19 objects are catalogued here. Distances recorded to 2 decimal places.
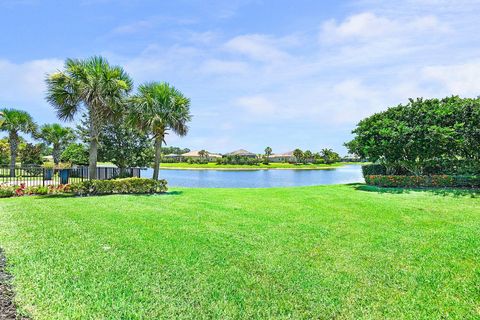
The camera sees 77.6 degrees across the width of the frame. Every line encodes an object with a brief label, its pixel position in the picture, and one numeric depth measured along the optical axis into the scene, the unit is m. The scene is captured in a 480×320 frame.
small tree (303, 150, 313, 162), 92.31
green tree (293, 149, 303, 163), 91.25
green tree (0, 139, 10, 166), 32.69
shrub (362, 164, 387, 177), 19.59
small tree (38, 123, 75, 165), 31.53
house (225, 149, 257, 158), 103.32
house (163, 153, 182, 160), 99.25
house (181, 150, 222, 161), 99.64
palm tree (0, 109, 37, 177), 25.38
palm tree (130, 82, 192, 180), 14.45
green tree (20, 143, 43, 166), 32.62
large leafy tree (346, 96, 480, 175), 14.91
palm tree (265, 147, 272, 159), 105.82
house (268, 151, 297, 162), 107.19
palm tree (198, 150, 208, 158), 100.69
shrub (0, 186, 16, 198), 11.49
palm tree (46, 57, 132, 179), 13.11
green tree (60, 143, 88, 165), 25.23
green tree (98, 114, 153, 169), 21.75
